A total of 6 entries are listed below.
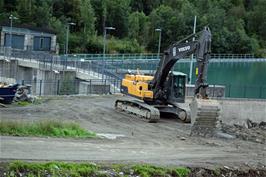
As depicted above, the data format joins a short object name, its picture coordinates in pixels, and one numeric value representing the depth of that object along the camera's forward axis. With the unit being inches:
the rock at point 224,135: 1043.9
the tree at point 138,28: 5012.3
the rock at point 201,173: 699.0
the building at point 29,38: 3587.6
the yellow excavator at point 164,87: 1111.6
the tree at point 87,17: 4578.5
